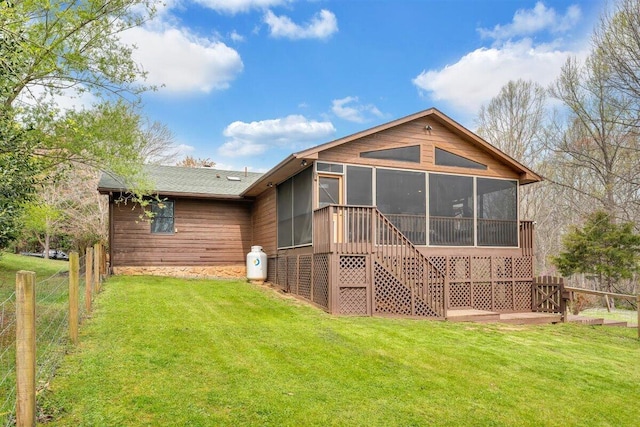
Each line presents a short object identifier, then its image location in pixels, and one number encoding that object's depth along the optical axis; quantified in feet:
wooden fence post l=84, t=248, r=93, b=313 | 22.37
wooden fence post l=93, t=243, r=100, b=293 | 27.31
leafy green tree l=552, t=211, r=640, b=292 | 54.34
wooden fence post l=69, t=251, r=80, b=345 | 18.03
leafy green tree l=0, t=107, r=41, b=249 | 22.98
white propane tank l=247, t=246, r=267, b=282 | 44.83
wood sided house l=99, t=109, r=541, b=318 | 31.09
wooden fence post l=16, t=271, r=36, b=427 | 9.96
